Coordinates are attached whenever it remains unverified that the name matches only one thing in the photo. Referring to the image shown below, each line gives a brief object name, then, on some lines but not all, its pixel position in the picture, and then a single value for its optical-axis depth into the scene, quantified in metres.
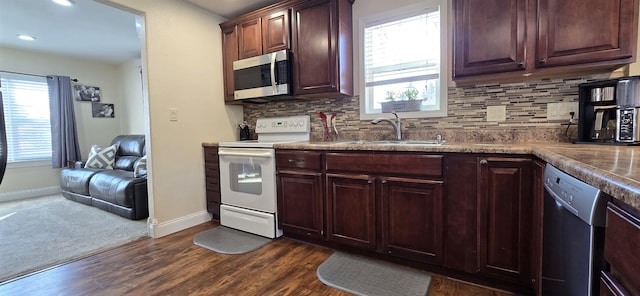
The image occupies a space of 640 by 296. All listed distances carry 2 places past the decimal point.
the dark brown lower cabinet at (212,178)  2.90
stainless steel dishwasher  0.74
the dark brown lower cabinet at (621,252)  0.55
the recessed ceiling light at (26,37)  3.72
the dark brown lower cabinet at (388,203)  1.76
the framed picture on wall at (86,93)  4.79
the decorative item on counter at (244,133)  3.33
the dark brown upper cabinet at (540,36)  1.51
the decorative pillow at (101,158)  4.22
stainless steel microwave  2.63
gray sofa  3.10
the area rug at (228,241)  2.27
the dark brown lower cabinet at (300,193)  2.20
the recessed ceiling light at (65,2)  2.77
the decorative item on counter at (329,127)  2.74
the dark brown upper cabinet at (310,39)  2.41
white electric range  2.44
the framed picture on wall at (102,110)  5.03
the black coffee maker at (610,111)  1.43
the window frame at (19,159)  4.18
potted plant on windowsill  2.35
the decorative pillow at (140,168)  3.35
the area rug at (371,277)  1.66
